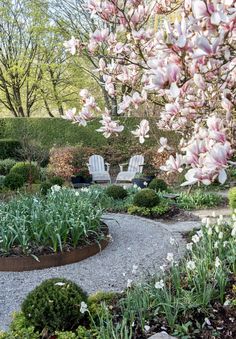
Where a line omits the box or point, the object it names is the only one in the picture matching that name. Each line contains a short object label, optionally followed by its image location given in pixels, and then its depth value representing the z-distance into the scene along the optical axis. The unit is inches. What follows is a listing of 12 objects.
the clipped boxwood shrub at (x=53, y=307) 110.7
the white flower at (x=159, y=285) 111.8
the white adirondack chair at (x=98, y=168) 479.0
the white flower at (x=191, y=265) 122.7
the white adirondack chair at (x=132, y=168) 462.6
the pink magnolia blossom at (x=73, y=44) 90.8
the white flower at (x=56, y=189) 235.3
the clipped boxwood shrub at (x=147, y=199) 295.1
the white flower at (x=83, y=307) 104.7
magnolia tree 49.7
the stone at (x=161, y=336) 99.0
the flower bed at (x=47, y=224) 187.9
